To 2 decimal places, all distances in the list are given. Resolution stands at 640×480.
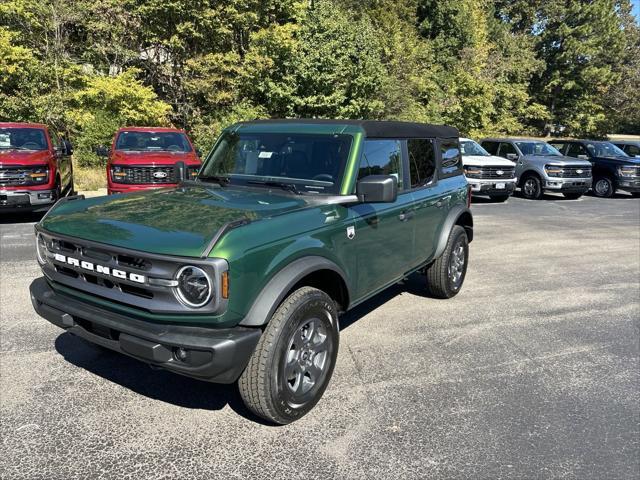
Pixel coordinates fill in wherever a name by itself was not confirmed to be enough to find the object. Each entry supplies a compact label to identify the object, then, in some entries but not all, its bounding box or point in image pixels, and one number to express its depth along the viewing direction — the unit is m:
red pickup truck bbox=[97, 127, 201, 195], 10.17
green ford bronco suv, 2.69
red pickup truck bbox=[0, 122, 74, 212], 9.28
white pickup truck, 14.41
